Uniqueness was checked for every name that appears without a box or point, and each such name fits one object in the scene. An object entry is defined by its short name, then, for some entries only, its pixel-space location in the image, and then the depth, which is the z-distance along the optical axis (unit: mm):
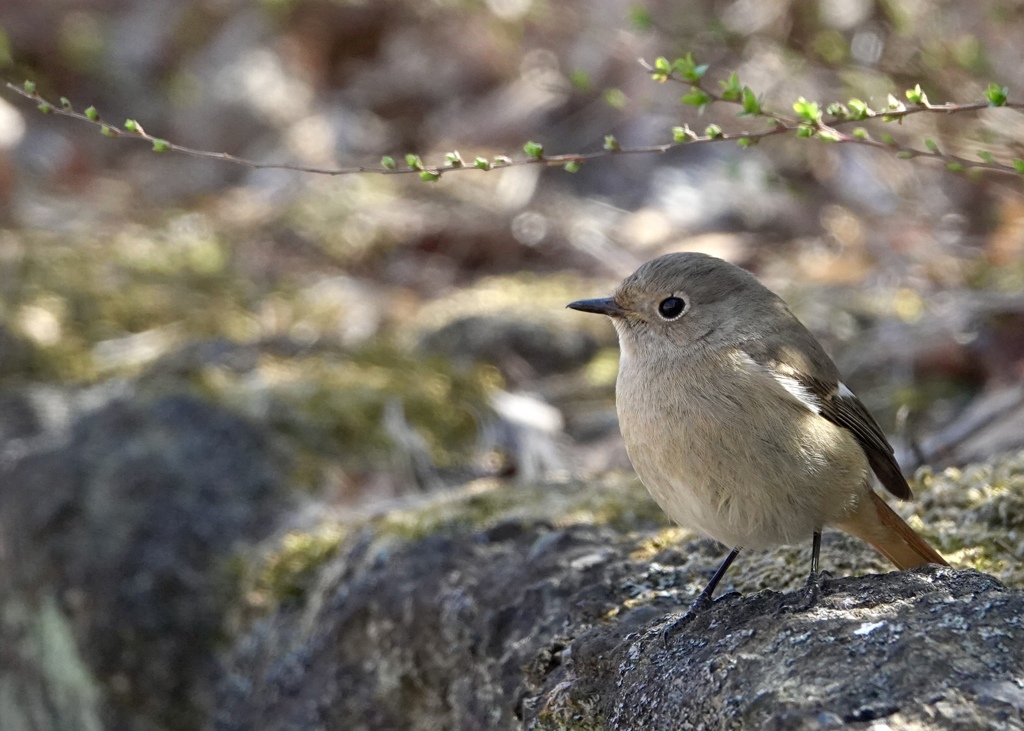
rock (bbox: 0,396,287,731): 8312
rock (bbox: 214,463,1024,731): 4176
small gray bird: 5789
